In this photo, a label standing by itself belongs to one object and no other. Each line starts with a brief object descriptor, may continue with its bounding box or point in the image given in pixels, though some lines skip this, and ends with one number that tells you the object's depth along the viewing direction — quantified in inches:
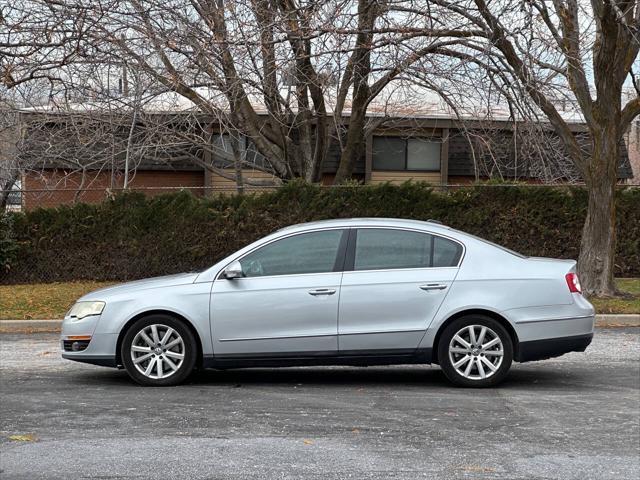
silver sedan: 307.4
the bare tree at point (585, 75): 542.6
